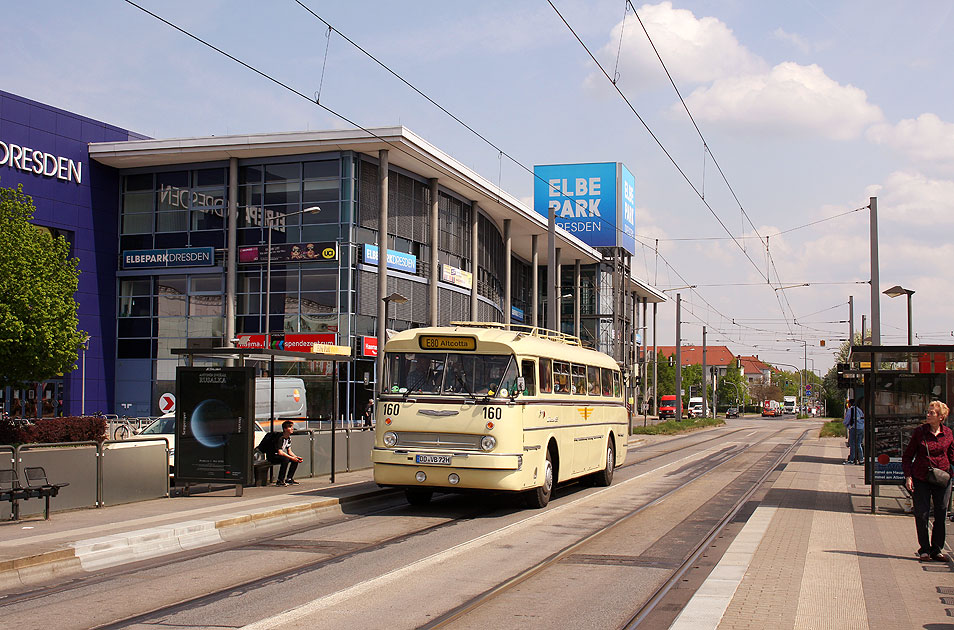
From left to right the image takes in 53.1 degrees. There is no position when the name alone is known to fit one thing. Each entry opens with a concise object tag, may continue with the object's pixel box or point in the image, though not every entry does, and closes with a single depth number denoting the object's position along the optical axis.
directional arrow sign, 33.81
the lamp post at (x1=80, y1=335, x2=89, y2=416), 44.03
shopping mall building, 41.38
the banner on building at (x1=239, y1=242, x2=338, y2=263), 41.31
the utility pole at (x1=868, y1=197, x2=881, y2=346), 28.62
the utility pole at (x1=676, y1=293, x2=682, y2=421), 57.88
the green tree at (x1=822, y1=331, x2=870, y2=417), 67.21
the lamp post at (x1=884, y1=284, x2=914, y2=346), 34.03
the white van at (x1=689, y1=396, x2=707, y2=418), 109.73
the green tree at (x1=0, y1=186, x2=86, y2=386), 34.38
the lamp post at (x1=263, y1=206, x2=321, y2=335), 36.63
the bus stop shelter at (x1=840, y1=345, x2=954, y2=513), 15.49
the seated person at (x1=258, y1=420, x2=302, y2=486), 18.38
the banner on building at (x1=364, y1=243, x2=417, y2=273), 41.72
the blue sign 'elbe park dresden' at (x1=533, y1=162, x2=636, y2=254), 79.81
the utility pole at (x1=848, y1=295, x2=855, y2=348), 52.25
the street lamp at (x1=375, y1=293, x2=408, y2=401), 30.51
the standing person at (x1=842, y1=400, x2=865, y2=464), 27.20
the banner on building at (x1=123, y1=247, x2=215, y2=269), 44.19
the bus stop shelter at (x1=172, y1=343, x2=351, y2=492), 16.14
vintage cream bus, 14.83
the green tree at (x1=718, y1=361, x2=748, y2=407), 132.88
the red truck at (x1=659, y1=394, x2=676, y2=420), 99.20
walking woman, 10.77
